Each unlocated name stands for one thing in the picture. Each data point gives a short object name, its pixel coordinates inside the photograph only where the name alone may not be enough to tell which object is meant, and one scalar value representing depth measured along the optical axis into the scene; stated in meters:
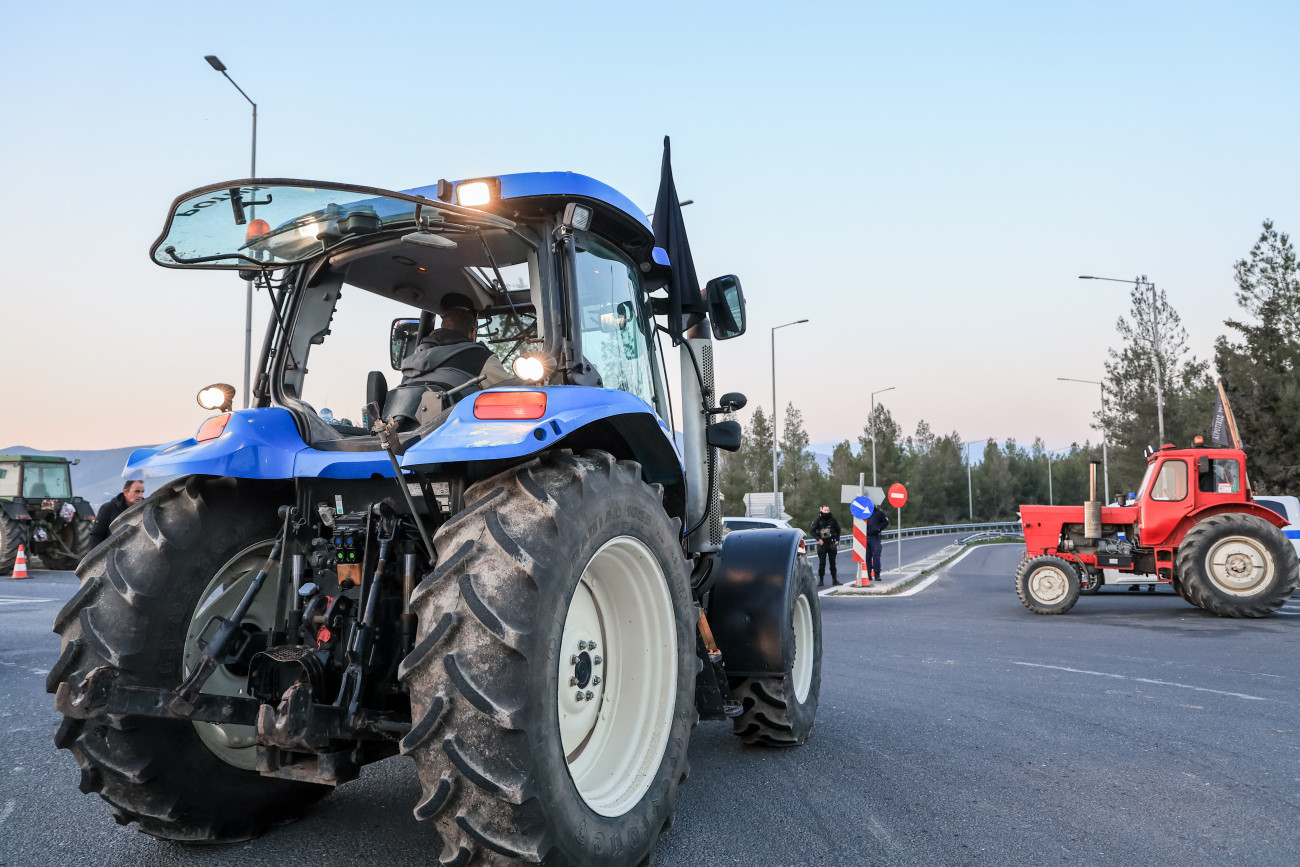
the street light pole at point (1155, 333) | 47.38
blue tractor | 2.70
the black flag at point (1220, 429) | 21.41
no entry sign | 25.62
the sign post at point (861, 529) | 20.58
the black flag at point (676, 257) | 4.88
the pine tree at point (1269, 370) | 34.44
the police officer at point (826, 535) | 21.58
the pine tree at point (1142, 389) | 46.25
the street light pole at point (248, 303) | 14.75
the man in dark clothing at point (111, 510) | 9.74
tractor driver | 3.93
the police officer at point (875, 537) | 22.83
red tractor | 14.02
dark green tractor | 20.20
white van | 18.62
